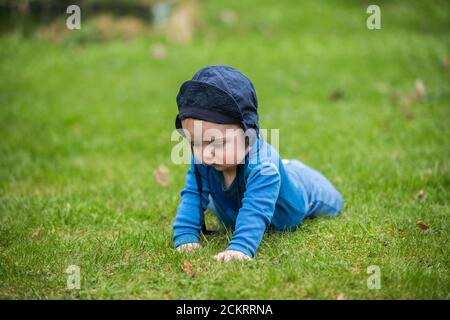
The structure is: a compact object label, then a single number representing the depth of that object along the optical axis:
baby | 2.99
